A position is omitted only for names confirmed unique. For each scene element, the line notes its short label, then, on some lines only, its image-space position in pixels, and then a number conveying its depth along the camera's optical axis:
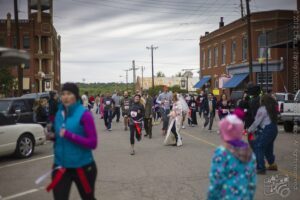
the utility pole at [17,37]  27.40
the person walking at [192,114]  23.98
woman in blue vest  4.75
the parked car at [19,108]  16.15
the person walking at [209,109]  21.00
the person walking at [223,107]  19.09
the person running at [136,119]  13.01
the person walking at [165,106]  18.68
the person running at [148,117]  17.78
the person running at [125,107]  20.61
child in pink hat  4.12
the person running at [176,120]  14.78
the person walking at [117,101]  25.52
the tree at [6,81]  34.28
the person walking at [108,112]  21.73
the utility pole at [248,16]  30.12
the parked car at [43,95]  20.98
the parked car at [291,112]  18.97
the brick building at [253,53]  38.50
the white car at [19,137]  11.58
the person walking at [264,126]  9.08
